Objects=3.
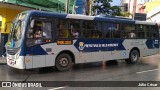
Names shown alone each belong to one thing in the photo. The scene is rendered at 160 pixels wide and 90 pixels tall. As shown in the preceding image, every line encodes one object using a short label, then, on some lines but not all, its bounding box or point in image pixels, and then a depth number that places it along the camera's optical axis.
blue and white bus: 12.22
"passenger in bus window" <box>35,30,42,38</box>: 12.47
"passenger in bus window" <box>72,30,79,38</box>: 13.84
